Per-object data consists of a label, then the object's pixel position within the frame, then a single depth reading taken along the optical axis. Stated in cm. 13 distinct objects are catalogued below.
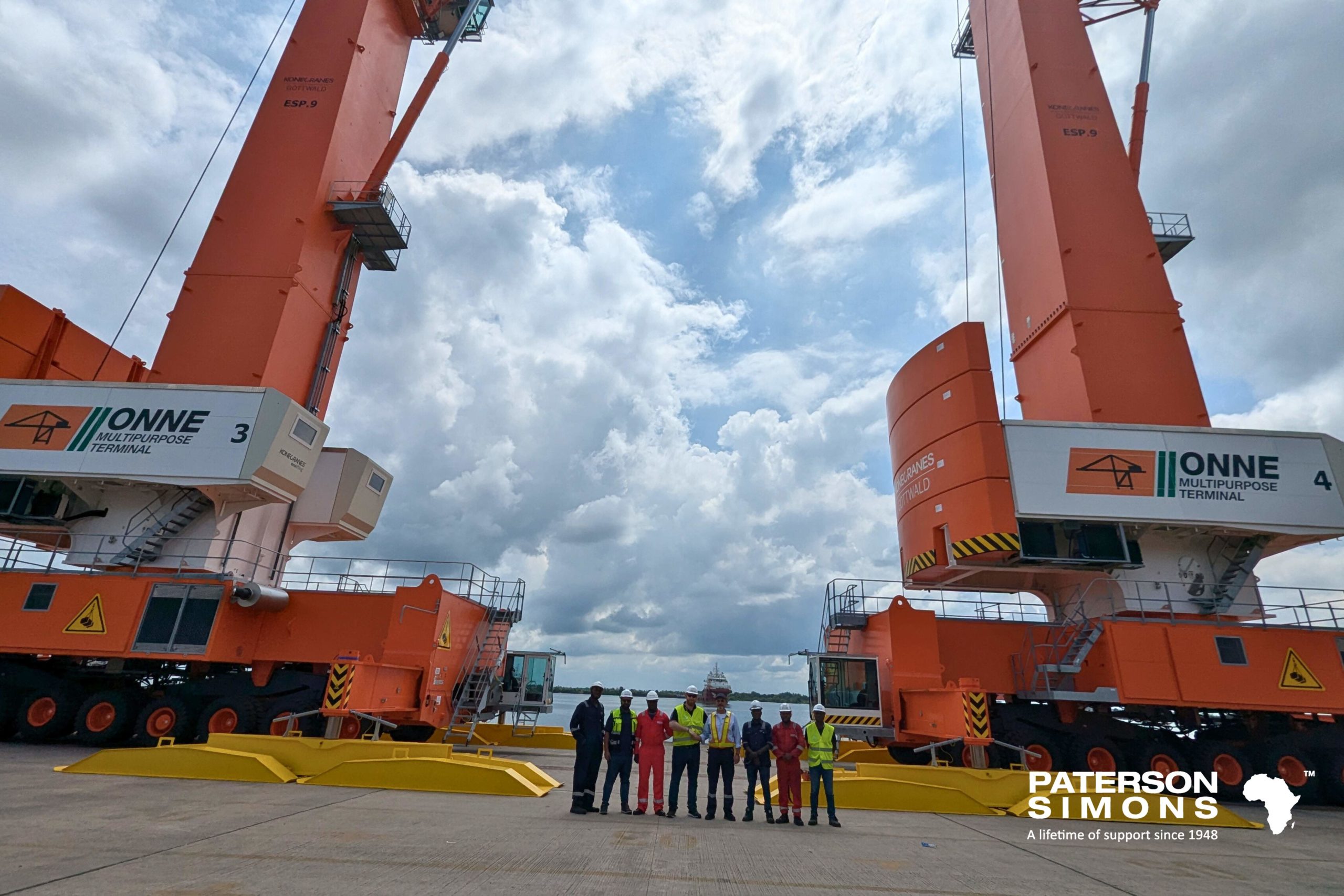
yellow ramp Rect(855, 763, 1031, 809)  967
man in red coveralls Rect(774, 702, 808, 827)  824
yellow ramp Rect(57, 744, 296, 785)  904
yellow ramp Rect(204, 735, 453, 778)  965
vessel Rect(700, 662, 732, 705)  1207
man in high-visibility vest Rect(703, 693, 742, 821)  838
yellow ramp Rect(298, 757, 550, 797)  902
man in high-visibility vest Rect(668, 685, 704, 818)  827
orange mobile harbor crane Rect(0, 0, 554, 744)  1309
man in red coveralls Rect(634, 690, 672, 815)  833
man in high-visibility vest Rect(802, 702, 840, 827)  814
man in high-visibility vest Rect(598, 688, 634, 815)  816
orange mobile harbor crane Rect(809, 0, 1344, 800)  1244
